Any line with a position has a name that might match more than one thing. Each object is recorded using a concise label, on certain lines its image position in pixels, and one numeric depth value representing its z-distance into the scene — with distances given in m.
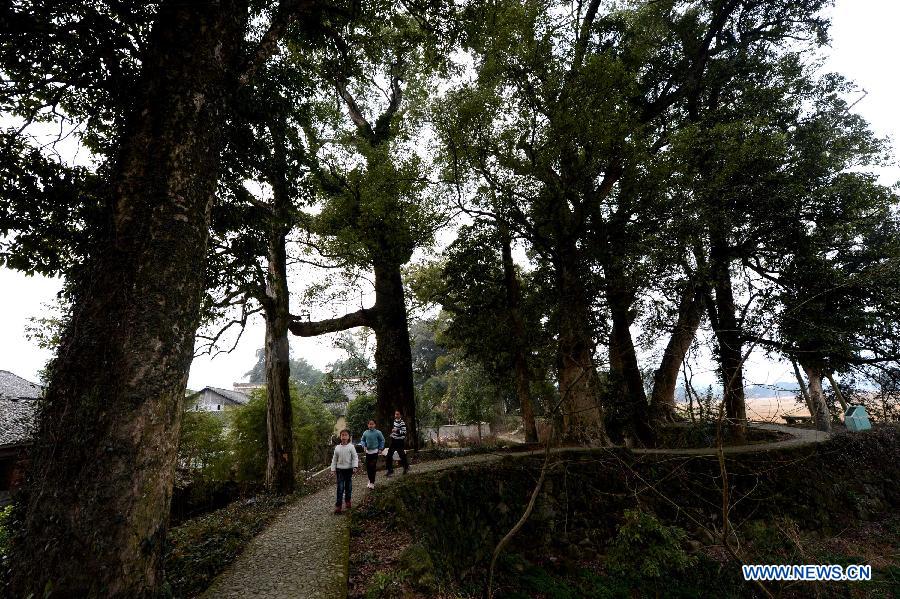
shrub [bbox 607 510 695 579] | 7.77
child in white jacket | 7.14
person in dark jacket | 9.19
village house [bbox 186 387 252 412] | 34.50
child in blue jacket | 8.16
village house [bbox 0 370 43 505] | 12.38
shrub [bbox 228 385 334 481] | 15.12
